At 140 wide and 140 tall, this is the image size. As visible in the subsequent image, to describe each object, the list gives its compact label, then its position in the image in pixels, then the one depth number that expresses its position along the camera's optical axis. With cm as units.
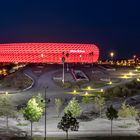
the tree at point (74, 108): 3411
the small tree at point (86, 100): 4243
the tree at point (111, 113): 3139
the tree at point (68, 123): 2728
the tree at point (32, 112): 3019
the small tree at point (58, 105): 3839
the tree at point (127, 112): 3555
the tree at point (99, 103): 3835
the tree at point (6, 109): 3520
